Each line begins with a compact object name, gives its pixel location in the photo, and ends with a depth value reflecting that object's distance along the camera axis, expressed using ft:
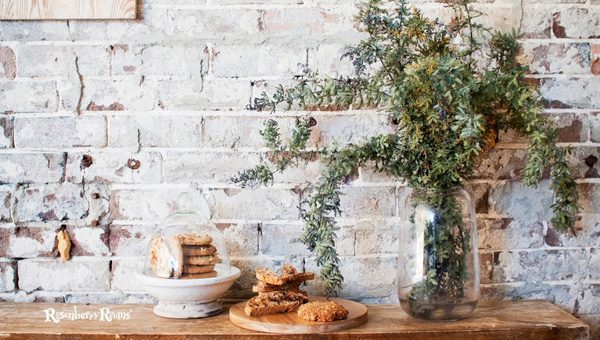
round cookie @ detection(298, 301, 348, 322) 4.77
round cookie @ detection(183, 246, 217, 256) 5.13
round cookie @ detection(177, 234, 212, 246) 5.14
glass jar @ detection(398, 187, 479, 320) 4.89
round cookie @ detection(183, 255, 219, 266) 5.12
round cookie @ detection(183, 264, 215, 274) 5.10
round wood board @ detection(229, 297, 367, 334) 4.68
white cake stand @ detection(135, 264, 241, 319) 4.99
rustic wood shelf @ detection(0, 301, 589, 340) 4.70
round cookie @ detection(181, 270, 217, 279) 5.09
